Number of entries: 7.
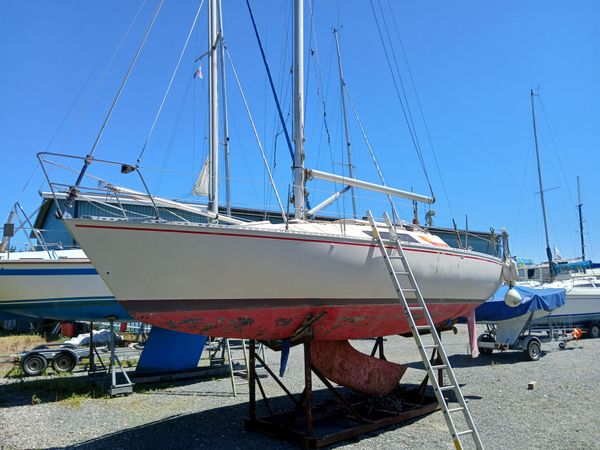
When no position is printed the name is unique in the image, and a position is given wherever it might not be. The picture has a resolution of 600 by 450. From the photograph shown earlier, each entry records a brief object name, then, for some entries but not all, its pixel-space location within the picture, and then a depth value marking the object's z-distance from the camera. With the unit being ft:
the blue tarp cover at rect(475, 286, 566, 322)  37.52
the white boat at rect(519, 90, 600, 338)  53.98
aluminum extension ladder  14.08
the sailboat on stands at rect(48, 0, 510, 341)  14.88
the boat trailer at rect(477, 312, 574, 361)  38.11
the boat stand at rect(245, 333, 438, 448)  17.21
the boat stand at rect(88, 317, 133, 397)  25.52
